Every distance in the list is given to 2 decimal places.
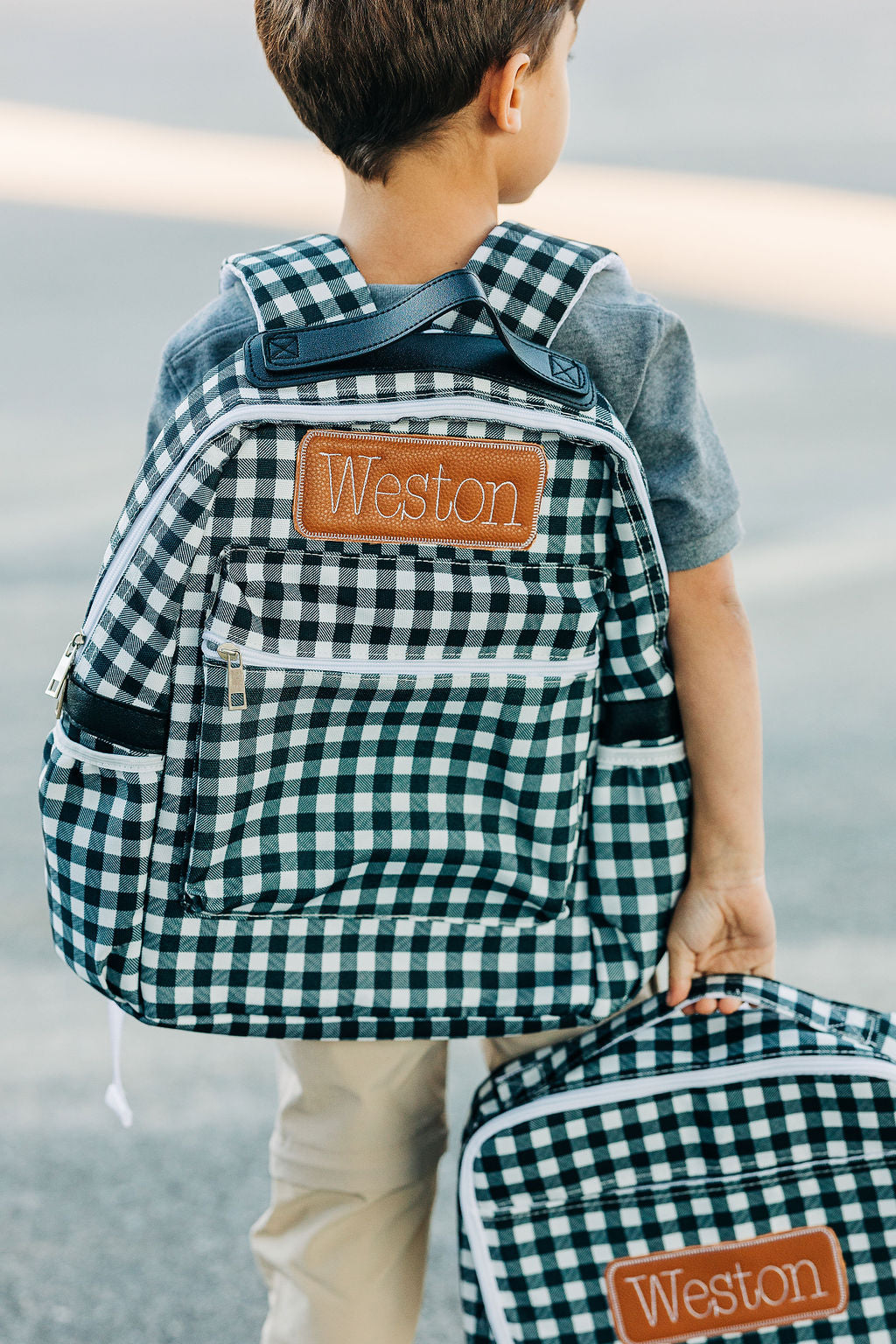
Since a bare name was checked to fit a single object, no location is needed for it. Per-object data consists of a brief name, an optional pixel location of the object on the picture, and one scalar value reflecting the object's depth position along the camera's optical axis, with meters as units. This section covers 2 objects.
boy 2.03
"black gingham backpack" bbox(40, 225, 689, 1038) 2.01
